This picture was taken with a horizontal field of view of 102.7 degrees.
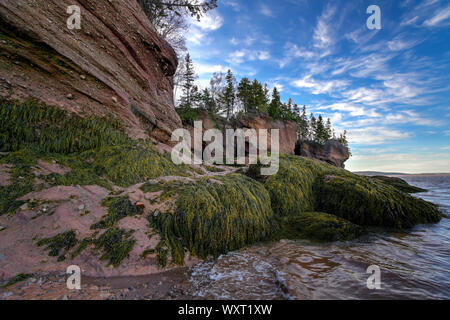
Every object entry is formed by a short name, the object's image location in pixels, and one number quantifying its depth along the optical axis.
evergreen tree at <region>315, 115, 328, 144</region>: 47.47
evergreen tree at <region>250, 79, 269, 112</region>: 36.22
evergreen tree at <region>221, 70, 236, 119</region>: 34.59
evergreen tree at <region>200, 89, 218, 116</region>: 27.38
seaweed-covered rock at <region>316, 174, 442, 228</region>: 4.45
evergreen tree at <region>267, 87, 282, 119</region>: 35.12
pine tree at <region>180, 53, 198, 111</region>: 24.70
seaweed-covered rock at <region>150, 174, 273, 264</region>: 2.78
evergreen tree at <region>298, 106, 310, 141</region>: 51.96
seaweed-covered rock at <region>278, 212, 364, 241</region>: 3.59
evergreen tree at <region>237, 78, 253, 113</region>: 36.19
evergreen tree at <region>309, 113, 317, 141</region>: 52.93
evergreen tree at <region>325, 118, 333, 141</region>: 54.99
